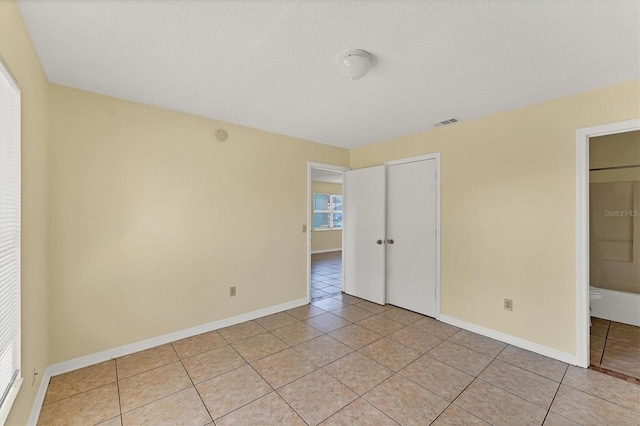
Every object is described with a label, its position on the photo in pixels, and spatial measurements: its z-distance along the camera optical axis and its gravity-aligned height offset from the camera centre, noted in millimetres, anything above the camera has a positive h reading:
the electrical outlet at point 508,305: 2773 -945
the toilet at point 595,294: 3170 -950
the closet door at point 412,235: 3455 -301
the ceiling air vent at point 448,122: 3041 +1076
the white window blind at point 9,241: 1266 -152
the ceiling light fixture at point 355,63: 1785 +1024
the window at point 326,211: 8675 +67
